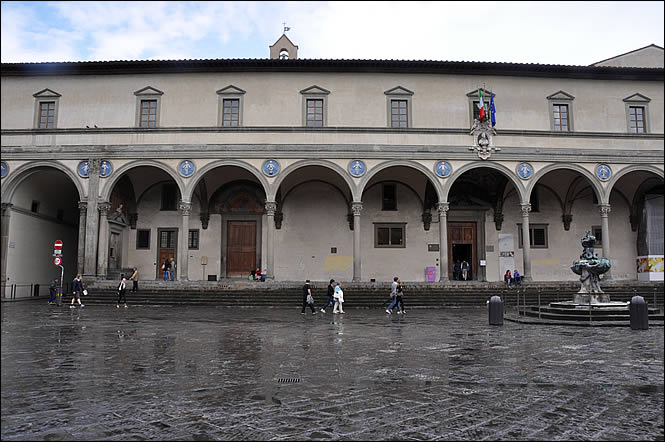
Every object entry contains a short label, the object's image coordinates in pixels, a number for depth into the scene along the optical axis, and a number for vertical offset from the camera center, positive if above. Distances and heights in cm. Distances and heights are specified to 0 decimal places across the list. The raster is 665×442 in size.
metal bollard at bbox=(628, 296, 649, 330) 1122 -118
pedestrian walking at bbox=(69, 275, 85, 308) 1912 -116
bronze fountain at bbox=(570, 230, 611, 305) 1453 -22
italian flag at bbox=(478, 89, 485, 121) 2318 +763
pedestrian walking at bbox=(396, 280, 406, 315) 1723 -131
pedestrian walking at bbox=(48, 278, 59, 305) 2095 -137
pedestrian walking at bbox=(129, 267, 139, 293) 2108 -104
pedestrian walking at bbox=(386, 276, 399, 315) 1733 -117
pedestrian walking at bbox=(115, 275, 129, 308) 1945 -129
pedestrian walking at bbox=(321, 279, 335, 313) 1838 -122
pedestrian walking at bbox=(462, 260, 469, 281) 2693 -36
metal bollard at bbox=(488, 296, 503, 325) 1284 -128
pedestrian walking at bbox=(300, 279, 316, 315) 1712 -129
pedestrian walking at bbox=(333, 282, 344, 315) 1777 -132
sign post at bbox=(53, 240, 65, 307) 1733 +7
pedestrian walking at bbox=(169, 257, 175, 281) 2582 -44
